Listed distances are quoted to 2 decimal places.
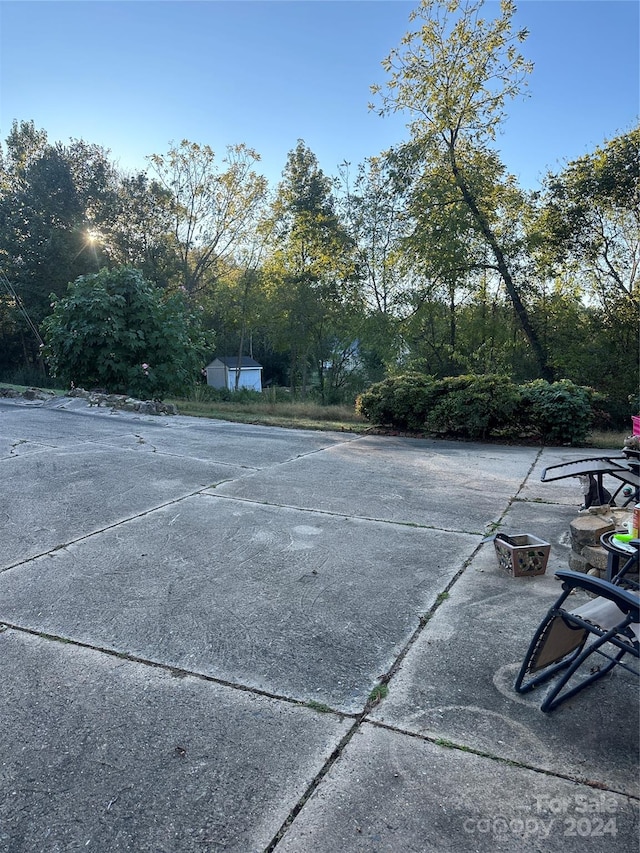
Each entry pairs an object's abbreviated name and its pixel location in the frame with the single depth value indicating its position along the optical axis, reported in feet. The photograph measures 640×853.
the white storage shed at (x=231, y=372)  103.04
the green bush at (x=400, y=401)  30.86
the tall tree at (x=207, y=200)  77.61
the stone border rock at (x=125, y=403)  34.73
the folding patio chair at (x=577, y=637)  6.55
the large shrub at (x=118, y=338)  39.17
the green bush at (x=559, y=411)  27.12
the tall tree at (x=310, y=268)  63.16
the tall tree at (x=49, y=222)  73.05
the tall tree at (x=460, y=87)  42.37
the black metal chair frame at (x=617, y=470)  13.16
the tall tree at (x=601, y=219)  40.11
